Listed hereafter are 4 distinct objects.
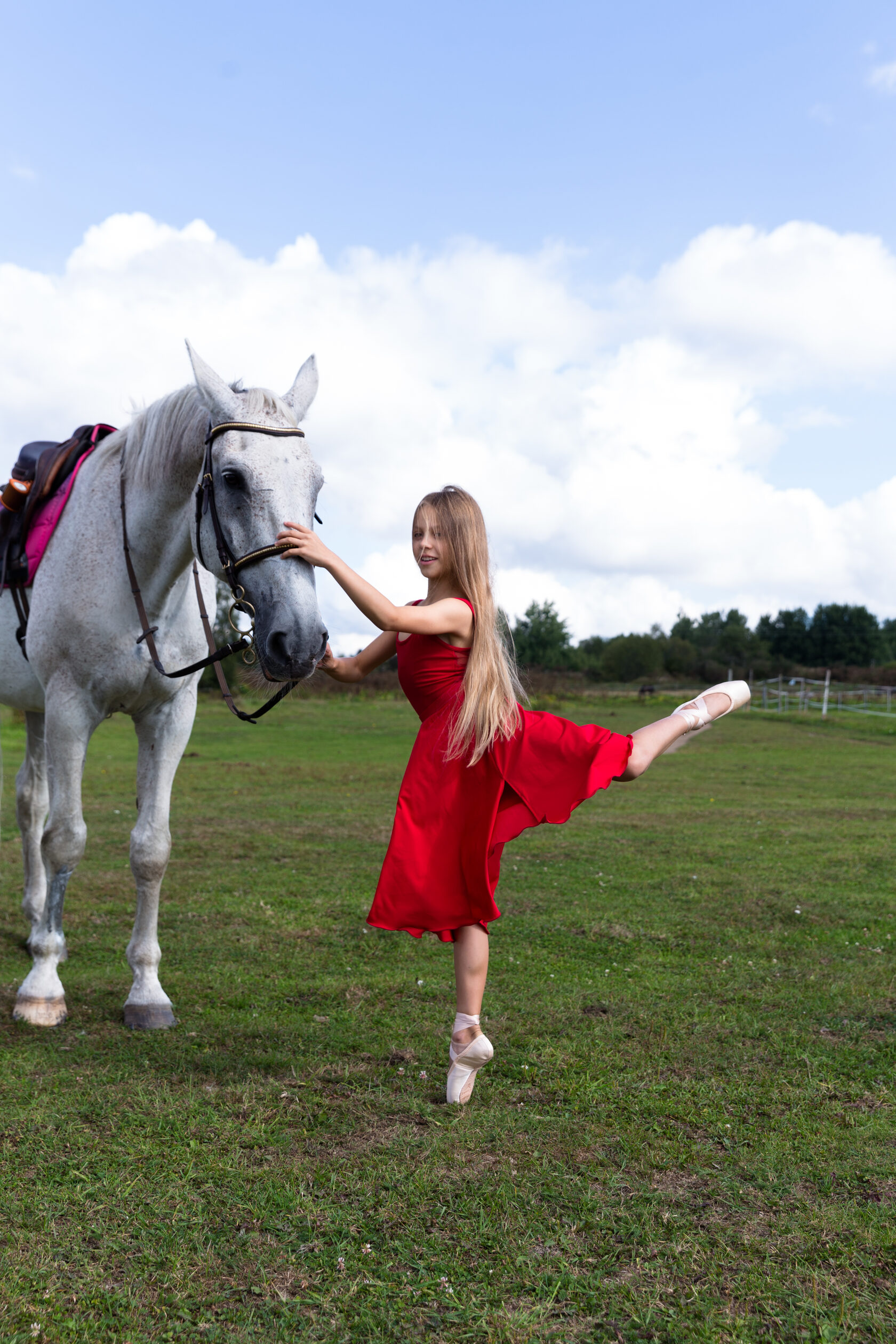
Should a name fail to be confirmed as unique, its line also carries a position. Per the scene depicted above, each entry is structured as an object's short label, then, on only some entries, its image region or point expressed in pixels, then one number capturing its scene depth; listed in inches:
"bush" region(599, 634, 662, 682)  2642.7
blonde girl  140.9
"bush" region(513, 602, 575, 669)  2743.6
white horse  149.0
